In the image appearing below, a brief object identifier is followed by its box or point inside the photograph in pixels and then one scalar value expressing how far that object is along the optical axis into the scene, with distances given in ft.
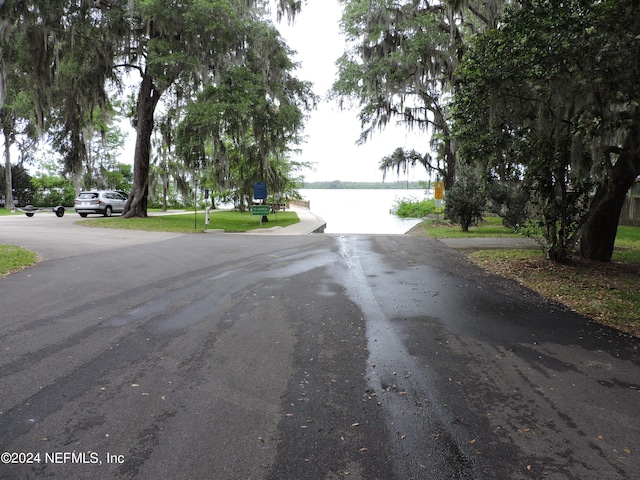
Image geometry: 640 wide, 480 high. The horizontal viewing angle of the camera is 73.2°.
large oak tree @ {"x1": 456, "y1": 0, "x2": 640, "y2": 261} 21.26
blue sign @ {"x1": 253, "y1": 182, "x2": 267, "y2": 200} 71.26
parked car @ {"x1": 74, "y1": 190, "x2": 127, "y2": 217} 80.43
